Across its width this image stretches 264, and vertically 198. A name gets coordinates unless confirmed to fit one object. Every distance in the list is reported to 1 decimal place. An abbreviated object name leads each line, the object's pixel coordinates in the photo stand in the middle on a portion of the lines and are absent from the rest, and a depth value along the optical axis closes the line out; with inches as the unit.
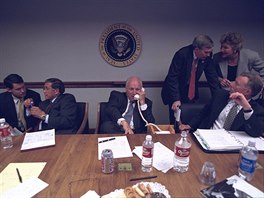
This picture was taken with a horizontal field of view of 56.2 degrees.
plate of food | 46.0
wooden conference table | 48.8
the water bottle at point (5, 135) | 64.1
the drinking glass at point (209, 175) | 50.6
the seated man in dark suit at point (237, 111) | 72.1
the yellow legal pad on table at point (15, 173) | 49.9
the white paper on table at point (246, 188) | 47.0
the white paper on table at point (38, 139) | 64.4
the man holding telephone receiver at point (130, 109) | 92.9
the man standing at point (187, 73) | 111.1
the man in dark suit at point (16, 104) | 101.0
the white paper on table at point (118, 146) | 61.1
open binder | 62.9
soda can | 53.3
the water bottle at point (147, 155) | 52.9
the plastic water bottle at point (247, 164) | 50.1
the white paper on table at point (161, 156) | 56.4
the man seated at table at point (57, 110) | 94.1
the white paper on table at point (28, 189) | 46.6
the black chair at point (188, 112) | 92.9
